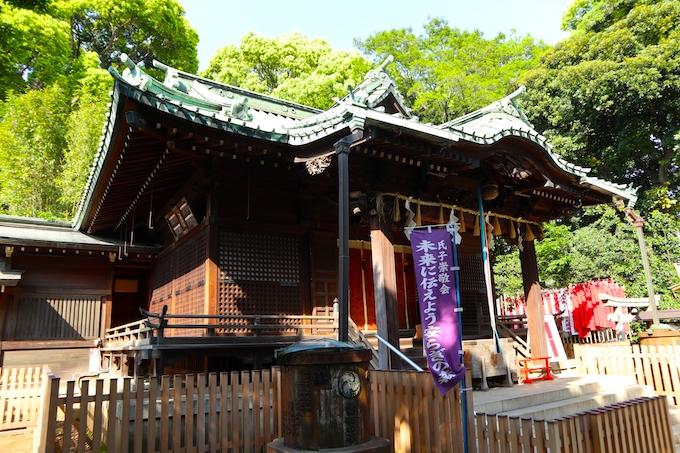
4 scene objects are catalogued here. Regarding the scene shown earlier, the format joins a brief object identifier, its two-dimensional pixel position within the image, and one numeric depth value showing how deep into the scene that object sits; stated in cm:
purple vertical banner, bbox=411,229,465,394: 496
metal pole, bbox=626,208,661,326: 1232
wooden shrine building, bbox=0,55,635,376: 745
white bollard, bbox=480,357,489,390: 814
